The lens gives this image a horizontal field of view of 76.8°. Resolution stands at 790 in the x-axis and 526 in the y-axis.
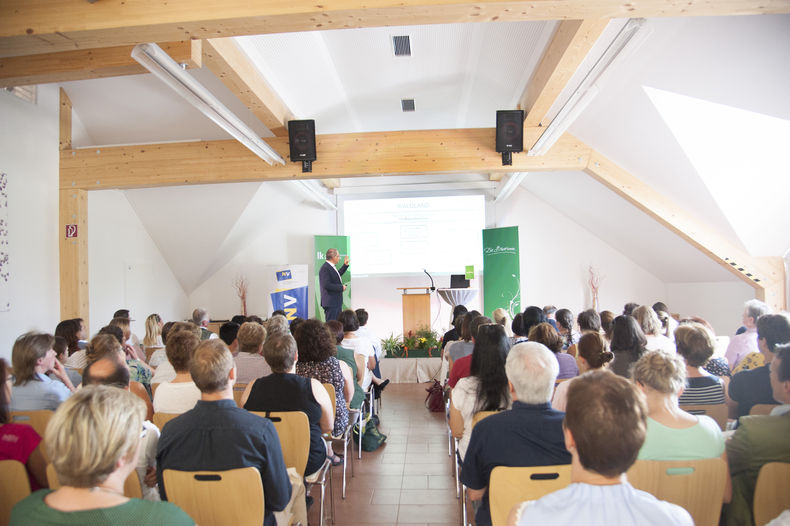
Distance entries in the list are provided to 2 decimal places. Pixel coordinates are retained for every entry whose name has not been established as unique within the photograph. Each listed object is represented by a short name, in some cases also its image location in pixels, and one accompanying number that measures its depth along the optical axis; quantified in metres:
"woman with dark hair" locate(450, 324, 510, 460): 2.44
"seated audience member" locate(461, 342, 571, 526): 1.78
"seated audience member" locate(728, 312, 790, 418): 2.52
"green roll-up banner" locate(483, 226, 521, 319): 9.05
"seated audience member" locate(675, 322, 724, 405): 2.58
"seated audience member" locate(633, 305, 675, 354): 3.75
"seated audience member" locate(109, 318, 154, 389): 3.45
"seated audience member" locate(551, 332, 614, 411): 2.79
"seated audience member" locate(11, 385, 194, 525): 1.16
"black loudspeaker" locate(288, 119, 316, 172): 5.78
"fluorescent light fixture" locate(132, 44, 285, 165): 3.28
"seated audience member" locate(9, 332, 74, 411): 2.51
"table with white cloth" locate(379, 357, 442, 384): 7.04
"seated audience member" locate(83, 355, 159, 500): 2.01
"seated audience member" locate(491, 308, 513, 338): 4.68
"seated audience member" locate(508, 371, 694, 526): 1.10
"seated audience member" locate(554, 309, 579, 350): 4.52
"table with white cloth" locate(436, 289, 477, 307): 7.97
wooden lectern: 7.98
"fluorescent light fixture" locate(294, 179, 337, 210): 8.18
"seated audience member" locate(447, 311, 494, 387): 3.16
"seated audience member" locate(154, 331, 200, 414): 2.53
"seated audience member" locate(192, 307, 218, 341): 5.48
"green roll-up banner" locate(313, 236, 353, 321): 9.57
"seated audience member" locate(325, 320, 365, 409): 3.87
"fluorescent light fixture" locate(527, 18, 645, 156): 3.16
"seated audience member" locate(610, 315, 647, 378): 3.22
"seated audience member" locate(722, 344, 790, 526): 1.83
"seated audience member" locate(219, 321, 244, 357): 4.07
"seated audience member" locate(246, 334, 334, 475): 2.51
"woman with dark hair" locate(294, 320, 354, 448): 3.03
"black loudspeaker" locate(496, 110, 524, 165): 5.58
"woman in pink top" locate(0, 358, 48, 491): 1.90
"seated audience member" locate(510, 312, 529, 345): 4.18
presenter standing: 6.63
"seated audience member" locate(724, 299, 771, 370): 3.76
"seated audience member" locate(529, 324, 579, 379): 3.17
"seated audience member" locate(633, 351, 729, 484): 1.78
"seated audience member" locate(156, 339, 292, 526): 1.81
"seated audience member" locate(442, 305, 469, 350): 5.37
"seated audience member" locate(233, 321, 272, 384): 3.30
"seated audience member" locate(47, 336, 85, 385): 3.48
